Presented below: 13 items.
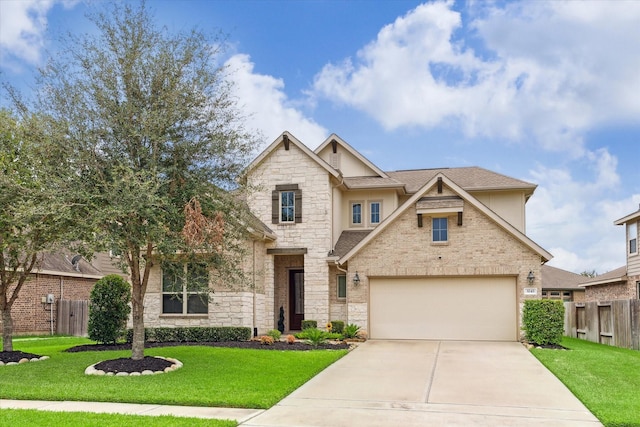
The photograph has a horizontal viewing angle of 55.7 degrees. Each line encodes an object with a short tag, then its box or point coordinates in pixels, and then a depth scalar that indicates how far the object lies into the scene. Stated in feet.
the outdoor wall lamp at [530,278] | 62.44
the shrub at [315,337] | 56.80
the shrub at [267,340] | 58.95
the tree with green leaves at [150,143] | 40.78
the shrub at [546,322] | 57.93
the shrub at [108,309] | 59.62
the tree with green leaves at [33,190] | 39.68
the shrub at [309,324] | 69.10
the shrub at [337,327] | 68.18
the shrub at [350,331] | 63.82
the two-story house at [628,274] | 85.10
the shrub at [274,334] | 61.67
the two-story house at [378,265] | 63.98
